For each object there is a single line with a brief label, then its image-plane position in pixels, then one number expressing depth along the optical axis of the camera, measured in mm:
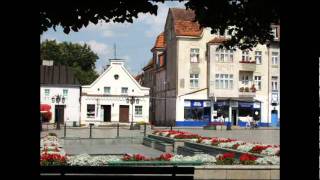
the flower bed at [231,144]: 16942
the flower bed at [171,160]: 13250
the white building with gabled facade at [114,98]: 67375
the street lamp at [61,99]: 66162
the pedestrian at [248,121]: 60481
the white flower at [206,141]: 23992
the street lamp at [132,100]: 61791
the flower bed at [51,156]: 13844
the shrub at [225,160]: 13180
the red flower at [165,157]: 15145
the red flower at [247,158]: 13058
